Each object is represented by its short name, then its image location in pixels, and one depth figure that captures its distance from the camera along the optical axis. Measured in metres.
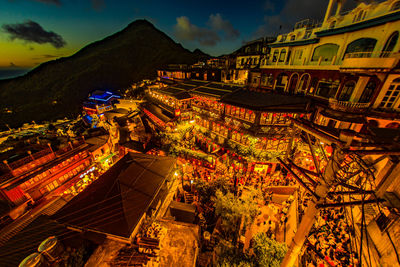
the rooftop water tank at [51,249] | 6.05
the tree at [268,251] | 8.16
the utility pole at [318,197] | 3.82
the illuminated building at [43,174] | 12.16
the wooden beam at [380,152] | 3.61
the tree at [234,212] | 12.38
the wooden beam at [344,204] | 3.74
